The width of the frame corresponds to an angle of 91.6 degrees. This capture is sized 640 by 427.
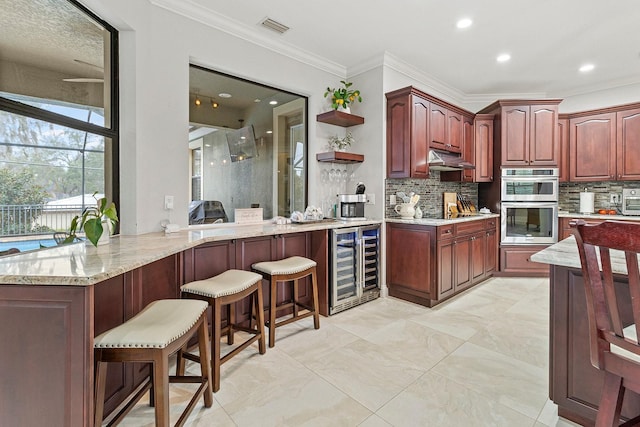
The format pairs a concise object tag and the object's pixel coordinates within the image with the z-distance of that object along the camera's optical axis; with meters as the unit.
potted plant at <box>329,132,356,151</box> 3.95
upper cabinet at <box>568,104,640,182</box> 4.43
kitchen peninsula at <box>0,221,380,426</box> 1.21
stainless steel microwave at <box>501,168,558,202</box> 4.56
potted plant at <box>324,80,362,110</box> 3.81
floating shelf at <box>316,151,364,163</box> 3.67
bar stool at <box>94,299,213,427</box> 1.35
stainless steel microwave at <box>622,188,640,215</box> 4.51
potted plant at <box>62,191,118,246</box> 1.79
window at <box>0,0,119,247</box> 1.70
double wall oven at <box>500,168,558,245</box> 4.56
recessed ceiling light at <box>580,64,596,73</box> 4.14
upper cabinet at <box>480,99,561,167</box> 4.58
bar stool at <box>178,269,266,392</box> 1.96
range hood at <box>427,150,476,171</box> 3.95
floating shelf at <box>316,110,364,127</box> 3.72
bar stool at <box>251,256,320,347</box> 2.54
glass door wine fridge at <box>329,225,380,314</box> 3.28
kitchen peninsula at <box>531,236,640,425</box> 1.54
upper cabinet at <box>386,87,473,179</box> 3.69
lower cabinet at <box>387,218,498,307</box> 3.47
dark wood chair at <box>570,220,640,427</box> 1.02
